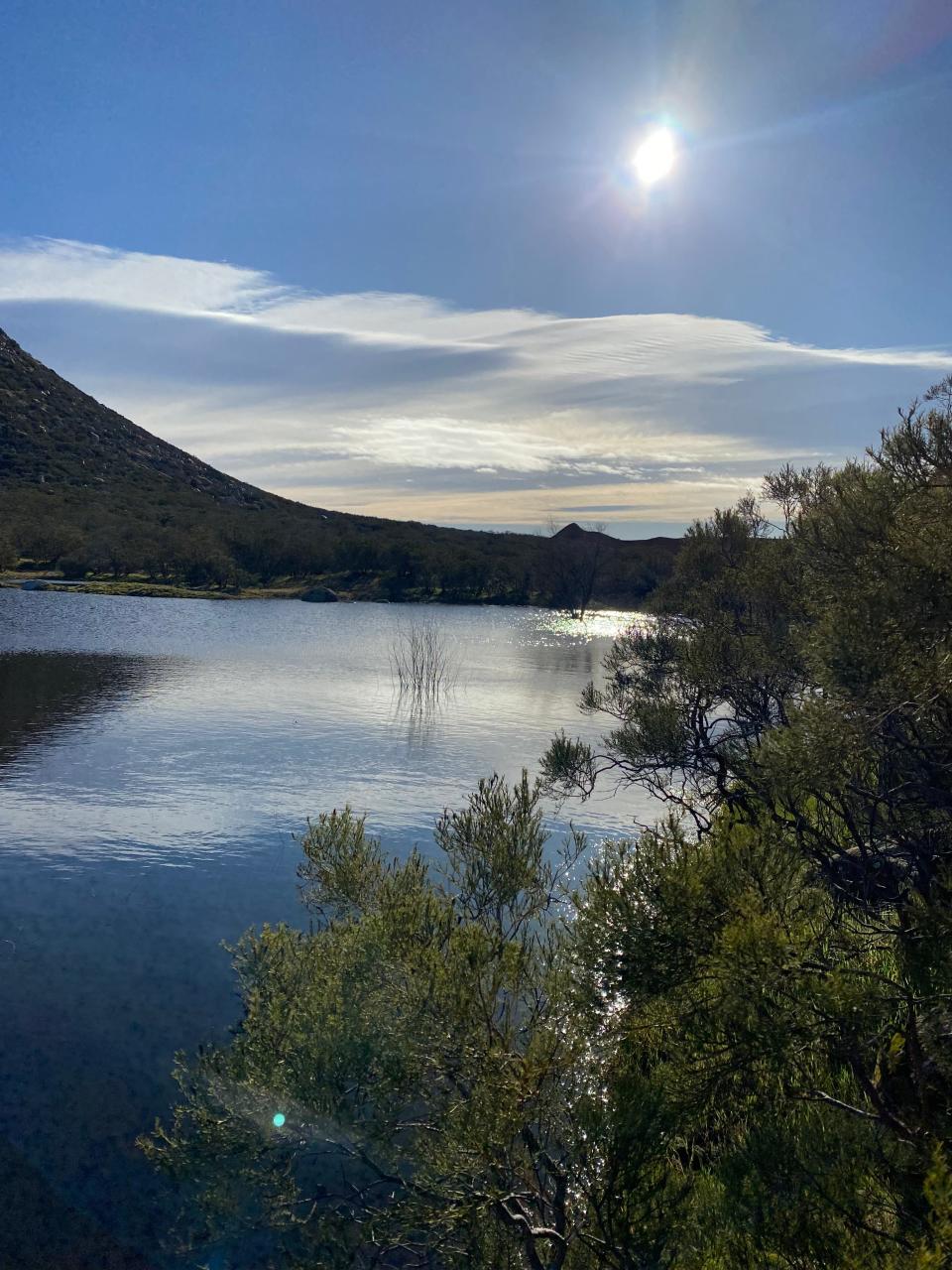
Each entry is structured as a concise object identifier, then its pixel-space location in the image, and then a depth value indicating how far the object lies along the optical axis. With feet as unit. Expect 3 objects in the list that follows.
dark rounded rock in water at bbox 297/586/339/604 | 308.19
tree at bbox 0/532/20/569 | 296.92
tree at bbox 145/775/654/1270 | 20.61
